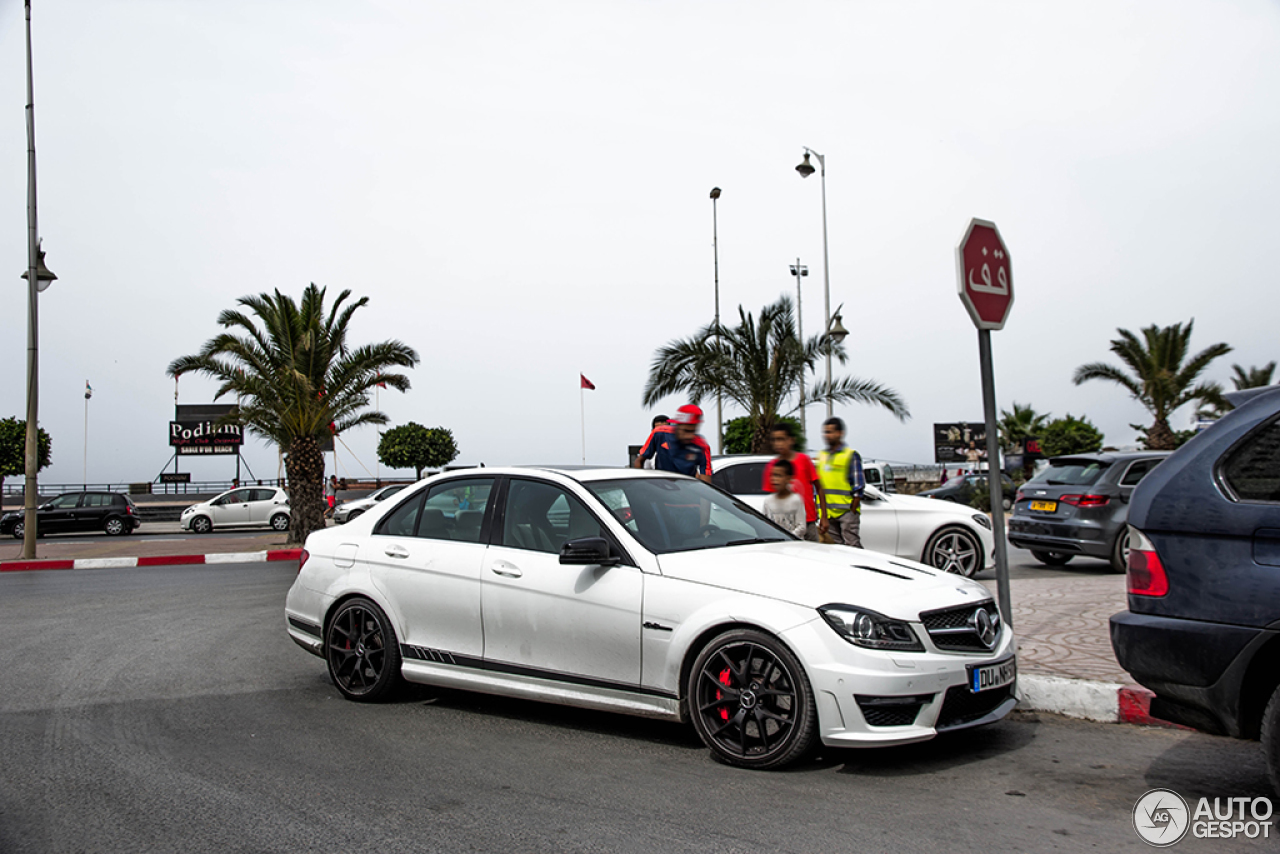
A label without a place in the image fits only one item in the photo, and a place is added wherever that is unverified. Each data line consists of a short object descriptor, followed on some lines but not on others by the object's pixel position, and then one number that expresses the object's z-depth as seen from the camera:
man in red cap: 8.42
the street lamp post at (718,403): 23.49
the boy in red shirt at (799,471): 7.63
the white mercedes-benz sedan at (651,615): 4.37
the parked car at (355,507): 26.00
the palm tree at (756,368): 21.73
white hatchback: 30.30
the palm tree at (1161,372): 35.03
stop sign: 6.04
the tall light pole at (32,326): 18.83
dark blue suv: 3.52
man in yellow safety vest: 9.08
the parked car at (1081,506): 11.65
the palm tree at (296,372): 21.48
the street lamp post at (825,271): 32.70
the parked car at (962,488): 35.22
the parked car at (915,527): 11.35
